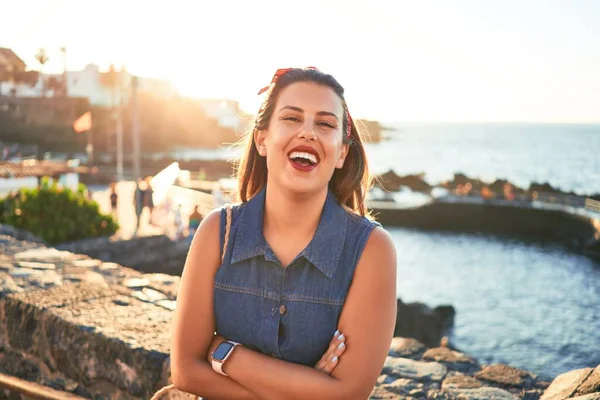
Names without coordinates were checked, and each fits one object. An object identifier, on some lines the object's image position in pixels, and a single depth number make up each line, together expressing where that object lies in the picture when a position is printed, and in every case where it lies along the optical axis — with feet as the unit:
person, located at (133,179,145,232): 54.85
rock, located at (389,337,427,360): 12.25
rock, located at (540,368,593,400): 8.40
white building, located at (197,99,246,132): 418.92
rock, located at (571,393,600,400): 7.03
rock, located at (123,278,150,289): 14.62
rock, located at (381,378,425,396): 10.01
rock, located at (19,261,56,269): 15.93
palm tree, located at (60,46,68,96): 170.75
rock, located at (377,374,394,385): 10.38
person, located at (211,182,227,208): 64.25
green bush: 36.52
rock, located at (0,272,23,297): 12.80
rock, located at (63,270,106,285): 14.56
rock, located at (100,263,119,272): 16.44
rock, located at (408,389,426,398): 9.92
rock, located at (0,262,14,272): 15.33
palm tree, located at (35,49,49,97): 234.44
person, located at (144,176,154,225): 64.23
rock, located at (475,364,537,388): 10.96
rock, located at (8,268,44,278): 14.63
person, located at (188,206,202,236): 53.26
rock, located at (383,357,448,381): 10.67
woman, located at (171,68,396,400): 5.97
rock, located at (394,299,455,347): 52.32
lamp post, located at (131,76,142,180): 56.85
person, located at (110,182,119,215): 67.10
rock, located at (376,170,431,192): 167.20
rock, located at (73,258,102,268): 16.52
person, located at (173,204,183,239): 51.62
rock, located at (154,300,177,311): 12.92
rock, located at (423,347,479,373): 11.86
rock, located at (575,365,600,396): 7.76
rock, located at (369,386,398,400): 9.70
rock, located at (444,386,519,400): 9.74
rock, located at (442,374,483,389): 10.25
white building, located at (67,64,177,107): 285.84
